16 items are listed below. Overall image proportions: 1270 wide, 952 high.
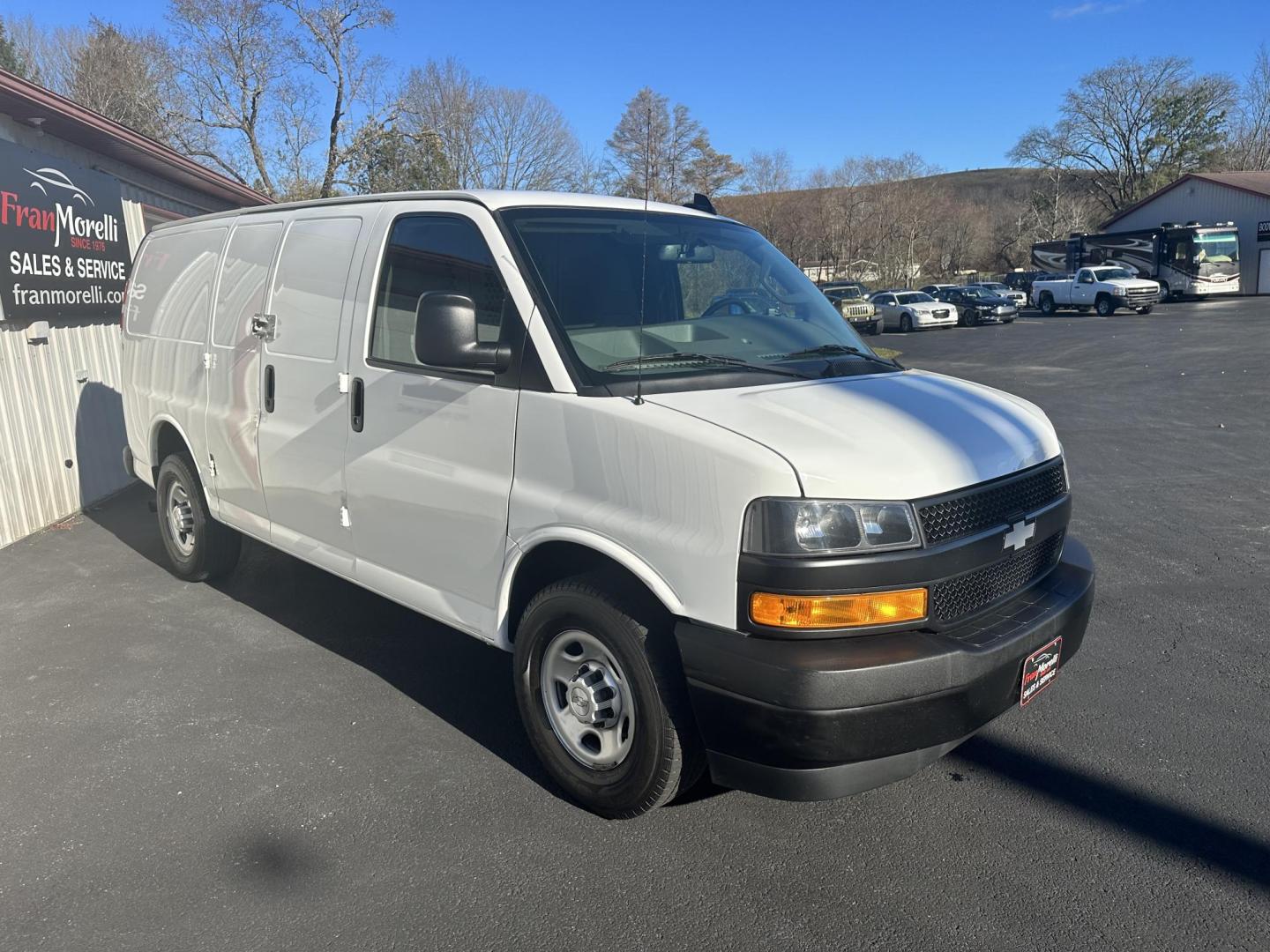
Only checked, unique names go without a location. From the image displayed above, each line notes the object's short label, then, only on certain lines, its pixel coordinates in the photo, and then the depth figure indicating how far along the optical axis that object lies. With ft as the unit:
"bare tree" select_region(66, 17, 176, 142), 111.55
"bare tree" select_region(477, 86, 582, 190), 127.44
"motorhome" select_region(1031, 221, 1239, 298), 134.10
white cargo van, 8.82
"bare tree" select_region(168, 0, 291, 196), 114.11
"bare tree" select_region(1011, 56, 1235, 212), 213.25
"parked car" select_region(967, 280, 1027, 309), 124.33
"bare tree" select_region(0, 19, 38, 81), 119.85
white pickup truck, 118.11
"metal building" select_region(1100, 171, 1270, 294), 153.89
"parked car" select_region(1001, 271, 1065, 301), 154.81
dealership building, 23.03
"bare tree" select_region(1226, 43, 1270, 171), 245.65
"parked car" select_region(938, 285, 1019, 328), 116.98
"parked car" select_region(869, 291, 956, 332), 114.32
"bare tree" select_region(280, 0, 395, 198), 112.98
